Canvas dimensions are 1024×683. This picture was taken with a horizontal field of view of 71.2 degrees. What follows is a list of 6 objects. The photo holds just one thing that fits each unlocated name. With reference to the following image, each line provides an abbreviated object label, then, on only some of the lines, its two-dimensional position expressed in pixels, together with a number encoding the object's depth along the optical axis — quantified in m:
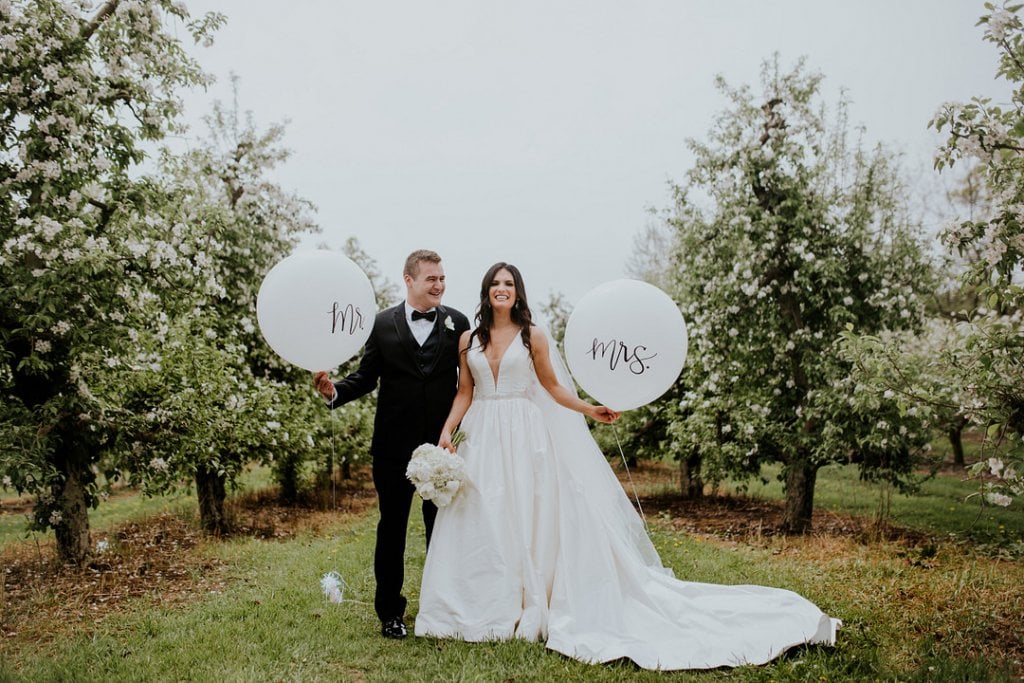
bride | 3.95
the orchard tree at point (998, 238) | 3.25
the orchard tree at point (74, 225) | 5.02
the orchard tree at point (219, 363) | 6.61
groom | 4.42
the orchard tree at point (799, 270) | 7.66
